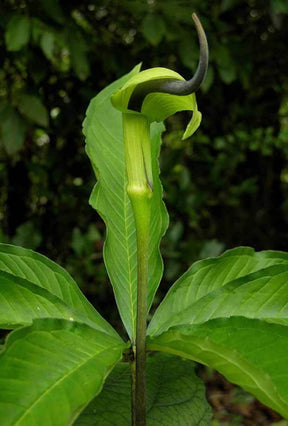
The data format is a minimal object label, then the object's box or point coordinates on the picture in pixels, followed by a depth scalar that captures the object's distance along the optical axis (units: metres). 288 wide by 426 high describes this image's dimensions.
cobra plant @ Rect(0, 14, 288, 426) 0.42
